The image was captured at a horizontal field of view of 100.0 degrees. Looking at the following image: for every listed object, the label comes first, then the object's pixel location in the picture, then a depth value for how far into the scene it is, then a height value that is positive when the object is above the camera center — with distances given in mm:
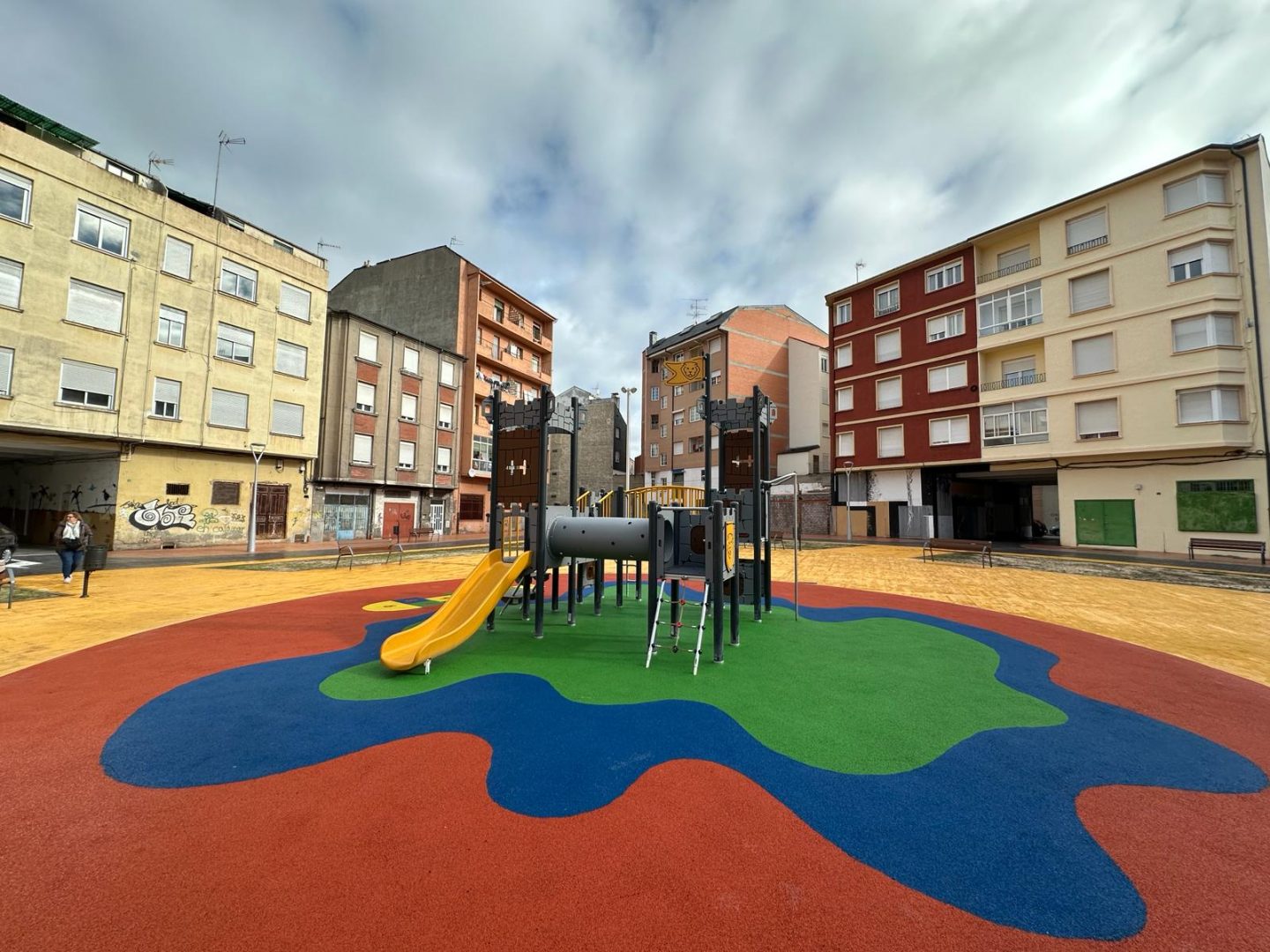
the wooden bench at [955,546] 25969 -1658
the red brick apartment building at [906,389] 30250 +7600
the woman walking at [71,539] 12117 -759
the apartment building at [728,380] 44500 +11475
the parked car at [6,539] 17289 -1098
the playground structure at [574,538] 7086 -410
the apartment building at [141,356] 18812 +6170
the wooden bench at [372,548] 17891 -1851
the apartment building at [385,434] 28969 +4381
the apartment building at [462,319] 36156 +13381
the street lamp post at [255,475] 22375 +1426
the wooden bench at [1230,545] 20469 -1122
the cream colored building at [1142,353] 21750 +7394
